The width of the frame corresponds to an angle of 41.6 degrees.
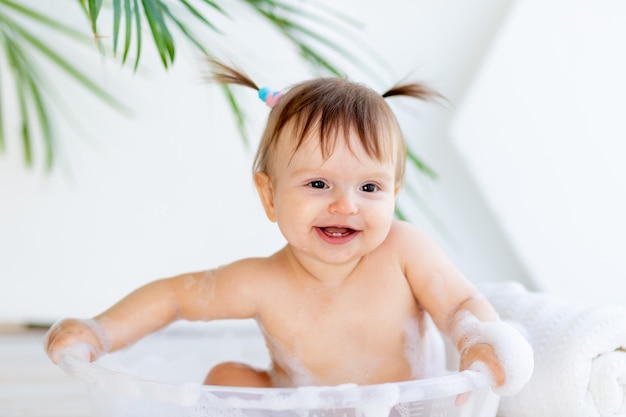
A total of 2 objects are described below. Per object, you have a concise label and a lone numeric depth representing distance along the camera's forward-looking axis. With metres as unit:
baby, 0.96
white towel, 0.98
